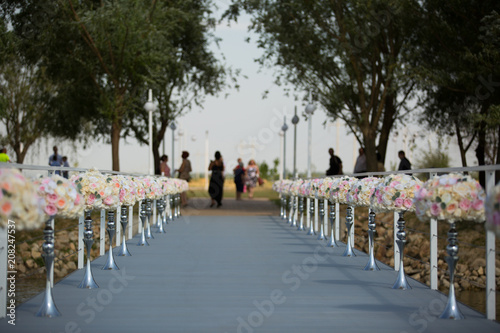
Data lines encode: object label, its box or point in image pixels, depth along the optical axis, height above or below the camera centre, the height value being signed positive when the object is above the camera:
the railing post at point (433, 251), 9.45 -0.90
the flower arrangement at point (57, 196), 7.27 -0.15
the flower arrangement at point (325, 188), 15.28 -0.15
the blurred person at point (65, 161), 35.09 +0.92
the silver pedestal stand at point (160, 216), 19.26 -0.93
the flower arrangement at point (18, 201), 5.79 -0.16
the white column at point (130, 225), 17.76 -1.09
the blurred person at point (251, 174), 43.66 +0.38
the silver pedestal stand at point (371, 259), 11.63 -1.23
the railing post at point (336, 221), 16.30 -0.95
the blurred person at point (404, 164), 26.11 +0.58
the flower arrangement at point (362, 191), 11.65 -0.17
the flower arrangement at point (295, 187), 21.03 -0.19
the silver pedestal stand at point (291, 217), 24.02 -1.21
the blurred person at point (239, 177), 37.56 +0.18
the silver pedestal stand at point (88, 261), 9.40 -1.03
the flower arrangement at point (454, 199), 7.25 -0.18
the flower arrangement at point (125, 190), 11.26 -0.15
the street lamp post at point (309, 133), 26.27 +1.84
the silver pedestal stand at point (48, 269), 7.36 -0.91
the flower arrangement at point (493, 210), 5.16 -0.21
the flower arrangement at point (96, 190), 9.72 -0.13
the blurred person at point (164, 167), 27.96 +0.51
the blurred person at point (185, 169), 30.14 +0.46
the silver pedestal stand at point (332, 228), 15.45 -0.98
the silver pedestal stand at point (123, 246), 13.49 -1.19
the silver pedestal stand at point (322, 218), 16.96 -0.89
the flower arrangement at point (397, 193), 9.58 -0.16
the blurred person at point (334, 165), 31.08 +0.65
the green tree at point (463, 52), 20.86 +3.99
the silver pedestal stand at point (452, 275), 7.49 -0.98
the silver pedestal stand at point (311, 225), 19.21 -1.16
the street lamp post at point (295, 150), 33.27 +1.39
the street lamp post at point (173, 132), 35.50 +2.36
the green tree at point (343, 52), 28.81 +5.25
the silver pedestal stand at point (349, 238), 13.73 -1.07
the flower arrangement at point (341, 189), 13.68 -0.15
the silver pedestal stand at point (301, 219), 21.31 -1.10
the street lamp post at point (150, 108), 26.55 +2.57
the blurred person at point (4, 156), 25.86 +0.84
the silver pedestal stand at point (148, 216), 16.73 -0.86
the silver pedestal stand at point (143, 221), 15.70 -0.90
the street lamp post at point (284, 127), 41.77 +3.04
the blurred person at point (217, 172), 30.58 +0.35
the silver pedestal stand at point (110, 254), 11.35 -1.13
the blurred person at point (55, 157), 32.77 +1.03
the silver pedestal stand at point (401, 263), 9.59 -1.06
